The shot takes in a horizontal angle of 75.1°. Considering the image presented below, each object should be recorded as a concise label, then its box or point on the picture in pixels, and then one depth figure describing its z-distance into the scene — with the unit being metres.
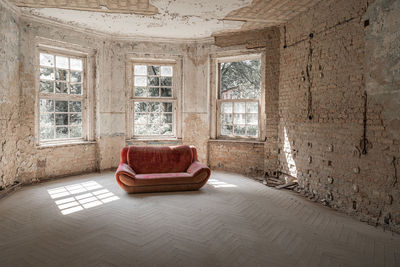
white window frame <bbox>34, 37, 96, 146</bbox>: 5.84
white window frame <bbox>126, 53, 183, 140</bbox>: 7.18
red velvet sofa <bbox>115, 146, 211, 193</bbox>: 4.93
